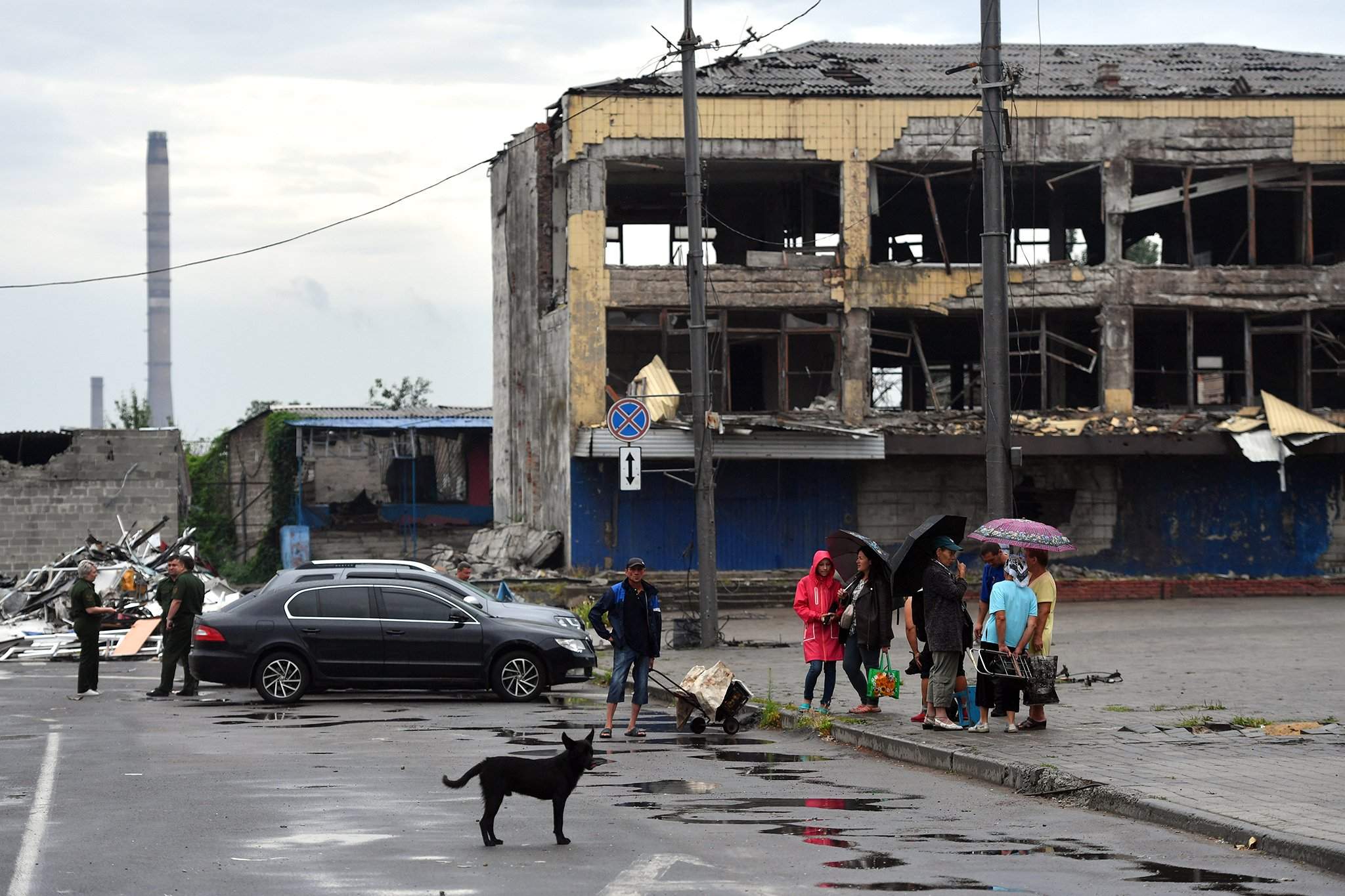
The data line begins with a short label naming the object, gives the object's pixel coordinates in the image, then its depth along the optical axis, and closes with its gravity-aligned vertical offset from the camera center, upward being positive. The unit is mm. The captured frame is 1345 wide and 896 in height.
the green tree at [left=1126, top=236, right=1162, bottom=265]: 80688 +12069
